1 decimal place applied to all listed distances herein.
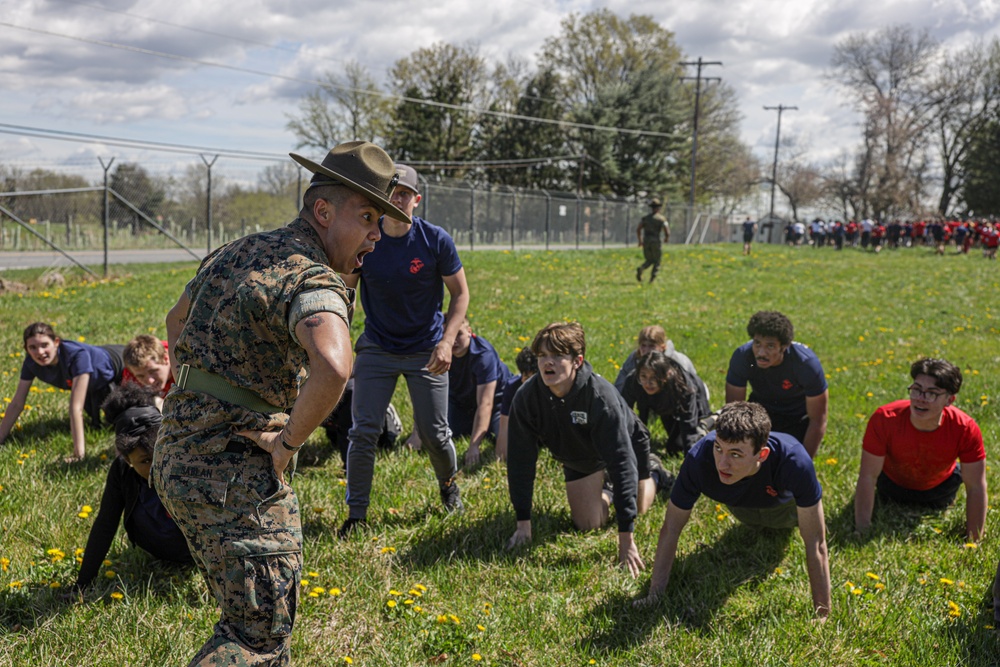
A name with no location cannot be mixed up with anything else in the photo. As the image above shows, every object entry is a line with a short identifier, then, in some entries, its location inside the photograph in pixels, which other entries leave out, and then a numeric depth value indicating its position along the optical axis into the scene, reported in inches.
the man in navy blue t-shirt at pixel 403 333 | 185.6
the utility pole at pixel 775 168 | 2401.6
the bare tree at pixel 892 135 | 2105.1
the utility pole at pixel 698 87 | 1686.8
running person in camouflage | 677.9
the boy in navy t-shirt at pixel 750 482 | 153.3
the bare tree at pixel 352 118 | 1844.2
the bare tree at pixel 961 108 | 2078.0
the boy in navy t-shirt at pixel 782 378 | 226.2
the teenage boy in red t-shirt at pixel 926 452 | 190.1
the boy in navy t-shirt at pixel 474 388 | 248.7
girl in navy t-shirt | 230.8
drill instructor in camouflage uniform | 89.0
